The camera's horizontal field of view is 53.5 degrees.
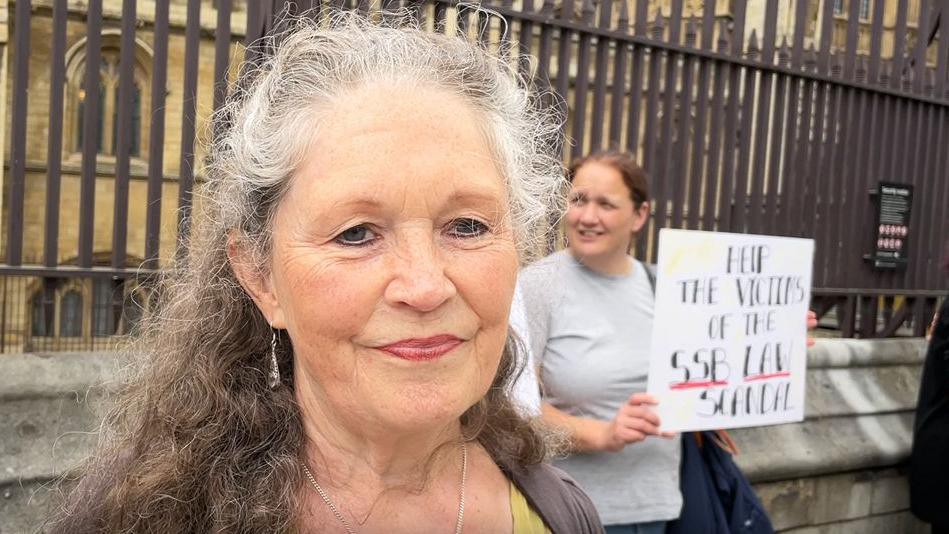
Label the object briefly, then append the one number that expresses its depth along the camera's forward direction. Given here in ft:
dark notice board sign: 18.66
